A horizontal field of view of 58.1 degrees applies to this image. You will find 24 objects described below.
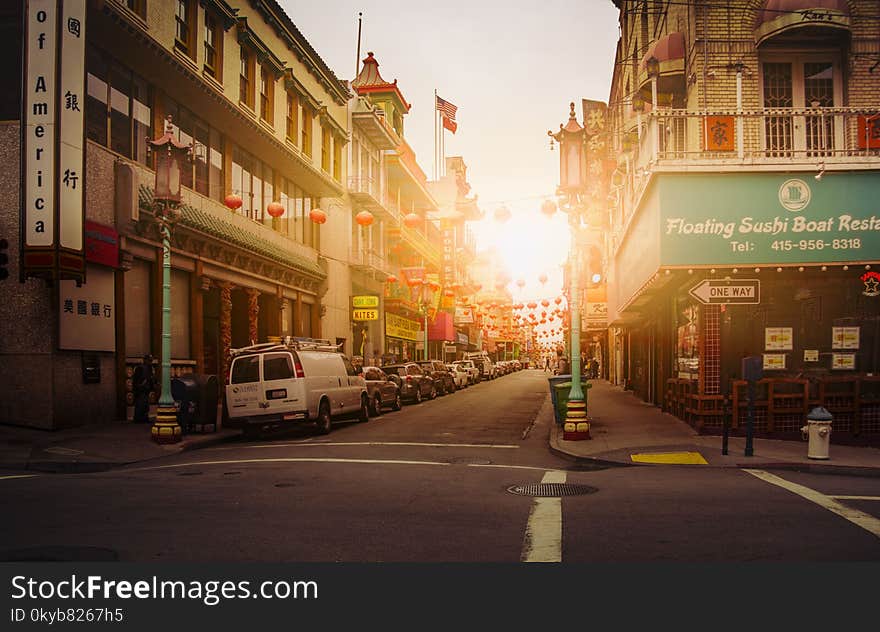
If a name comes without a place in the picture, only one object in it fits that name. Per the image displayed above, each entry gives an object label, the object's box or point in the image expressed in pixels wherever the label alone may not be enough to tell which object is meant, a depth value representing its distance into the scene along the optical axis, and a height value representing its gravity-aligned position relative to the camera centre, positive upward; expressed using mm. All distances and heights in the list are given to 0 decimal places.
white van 18297 -1000
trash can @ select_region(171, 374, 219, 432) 18422 -1263
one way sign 16312 +1004
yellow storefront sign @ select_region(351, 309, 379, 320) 39844 +1511
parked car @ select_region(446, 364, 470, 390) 43472 -1811
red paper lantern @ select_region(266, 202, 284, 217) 23141 +3946
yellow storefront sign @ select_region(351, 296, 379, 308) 39844 +2162
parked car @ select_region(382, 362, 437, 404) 31078 -1467
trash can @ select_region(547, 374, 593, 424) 19766 -1369
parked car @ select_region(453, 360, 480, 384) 50312 -1708
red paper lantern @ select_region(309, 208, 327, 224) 24386 +3969
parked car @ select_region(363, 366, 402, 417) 25047 -1544
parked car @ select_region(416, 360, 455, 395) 36719 -1476
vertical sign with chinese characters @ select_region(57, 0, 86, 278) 16844 +4502
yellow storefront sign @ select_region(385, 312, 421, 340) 49469 +1125
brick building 16281 +2808
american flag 49962 +14895
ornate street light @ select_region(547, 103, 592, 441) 17453 +3502
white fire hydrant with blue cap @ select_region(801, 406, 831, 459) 13633 -1597
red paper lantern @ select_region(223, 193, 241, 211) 21812 +3961
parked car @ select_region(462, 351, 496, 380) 58156 -1418
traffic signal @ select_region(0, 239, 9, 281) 14766 +1623
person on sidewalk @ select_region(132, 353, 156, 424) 19422 -1051
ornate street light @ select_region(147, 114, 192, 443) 16578 +1771
